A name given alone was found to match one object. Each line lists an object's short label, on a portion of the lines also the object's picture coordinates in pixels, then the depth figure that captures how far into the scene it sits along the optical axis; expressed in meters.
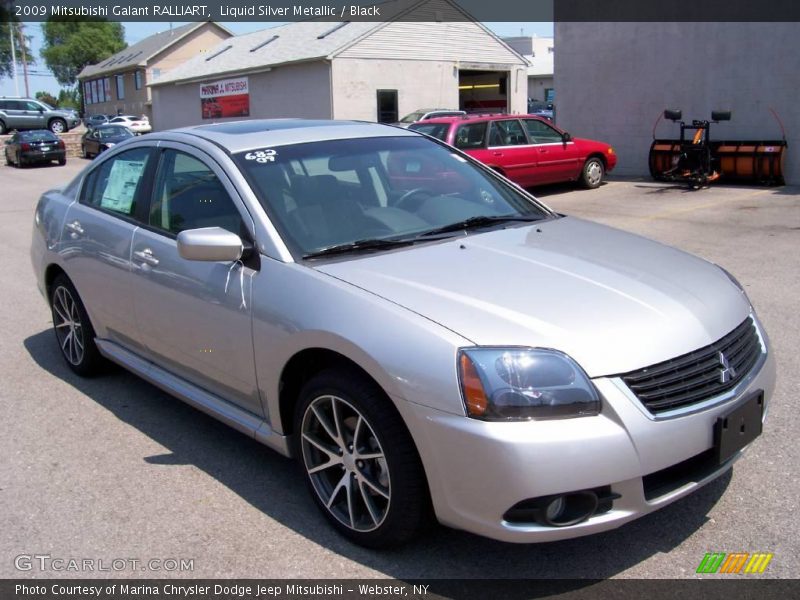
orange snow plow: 15.08
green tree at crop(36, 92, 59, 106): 95.25
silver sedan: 2.68
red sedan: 13.70
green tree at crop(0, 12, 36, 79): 67.94
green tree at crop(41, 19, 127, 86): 91.69
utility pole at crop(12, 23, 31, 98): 76.26
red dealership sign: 34.66
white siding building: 29.83
